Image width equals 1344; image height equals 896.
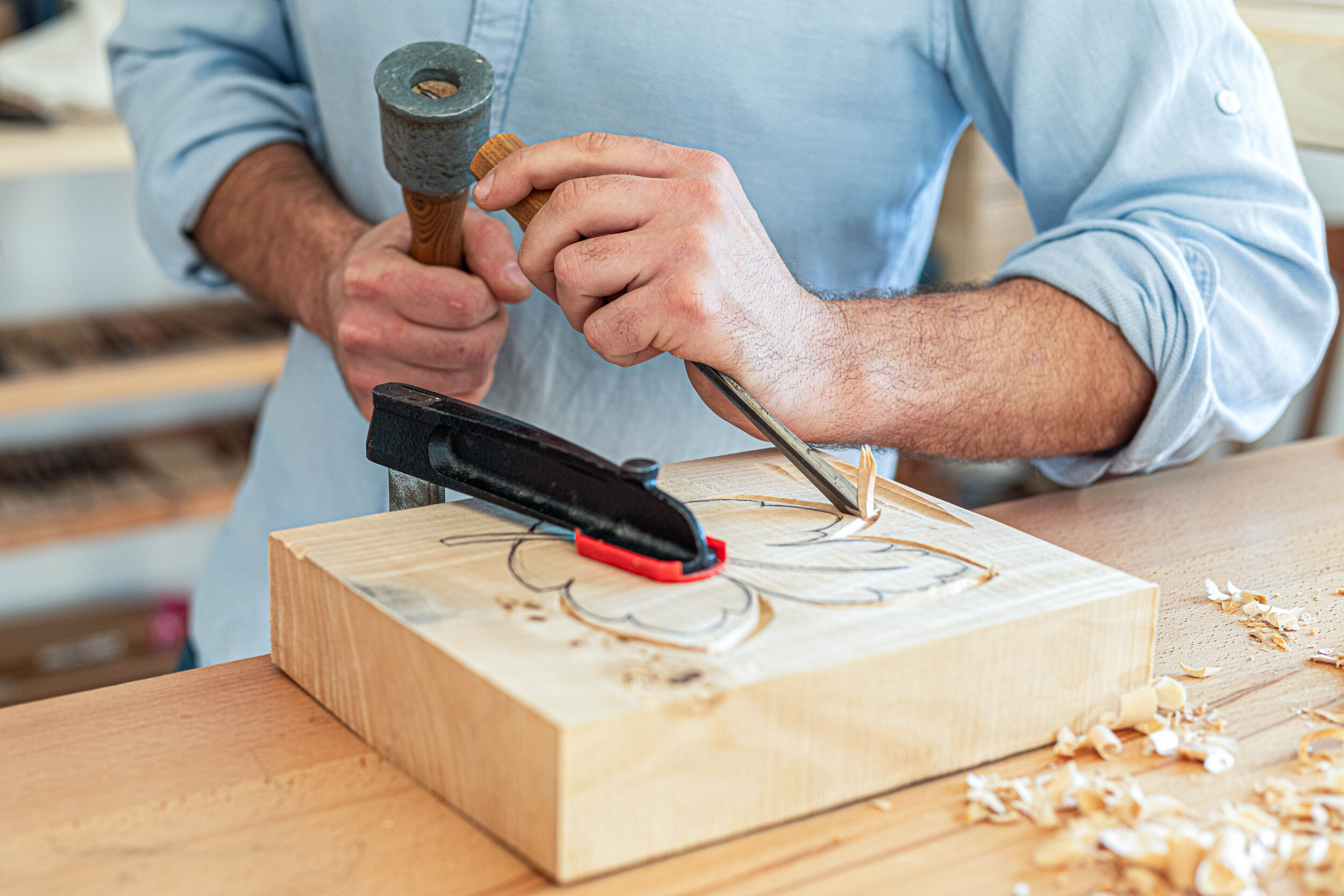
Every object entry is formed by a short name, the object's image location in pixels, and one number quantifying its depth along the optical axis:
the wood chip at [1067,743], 0.54
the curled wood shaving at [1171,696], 0.56
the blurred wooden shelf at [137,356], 1.87
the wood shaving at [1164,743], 0.53
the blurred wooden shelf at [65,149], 1.76
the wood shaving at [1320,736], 0.53
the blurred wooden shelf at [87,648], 2.09
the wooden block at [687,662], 0.44
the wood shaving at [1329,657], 0.61
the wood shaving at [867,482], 0.63
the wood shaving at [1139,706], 0.55
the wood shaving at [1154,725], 0.55
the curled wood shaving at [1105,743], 0.53
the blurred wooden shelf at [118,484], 1.96
